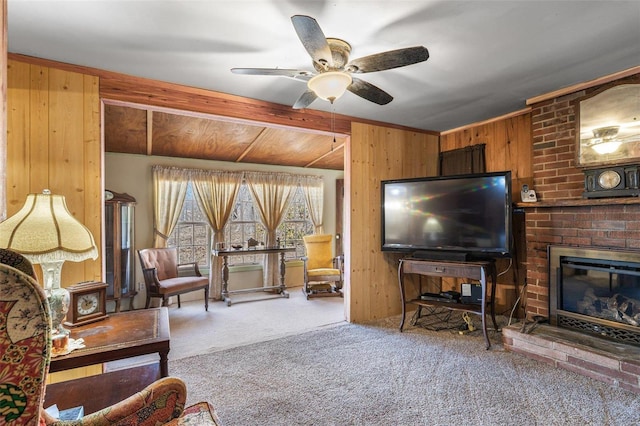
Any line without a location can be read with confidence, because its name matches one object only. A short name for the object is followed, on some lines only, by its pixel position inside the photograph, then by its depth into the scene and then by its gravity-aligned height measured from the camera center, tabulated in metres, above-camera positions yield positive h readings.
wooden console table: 4.87 -0.86
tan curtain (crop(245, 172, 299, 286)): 5.57 +0.23
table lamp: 1.49 -0.11
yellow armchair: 5.08 -0.91
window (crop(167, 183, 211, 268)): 5.11 -0.33
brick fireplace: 2.32 -0.16
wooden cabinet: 3.91 -0.35
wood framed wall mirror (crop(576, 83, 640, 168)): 2.51 +0.69
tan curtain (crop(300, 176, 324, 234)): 6.05 +0.32
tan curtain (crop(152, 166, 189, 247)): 4.76 +0.26
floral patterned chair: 0.57 -0.24
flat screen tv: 3.03 -0.04
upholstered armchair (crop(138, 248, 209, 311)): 4.06 -0.85
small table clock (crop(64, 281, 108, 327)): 1.84 -0.53
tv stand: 2.92 -0.59
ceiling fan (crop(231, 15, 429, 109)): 1.65 +0.87
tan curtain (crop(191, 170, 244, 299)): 5.07 +0.25
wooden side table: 1.50 -0.65
